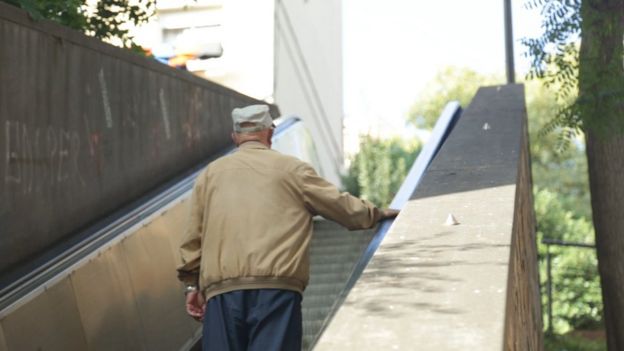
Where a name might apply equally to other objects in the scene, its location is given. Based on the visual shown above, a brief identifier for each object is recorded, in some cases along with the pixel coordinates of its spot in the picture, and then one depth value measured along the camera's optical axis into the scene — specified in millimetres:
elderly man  4793
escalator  5969
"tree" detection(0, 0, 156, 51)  8547
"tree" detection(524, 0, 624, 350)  7934
